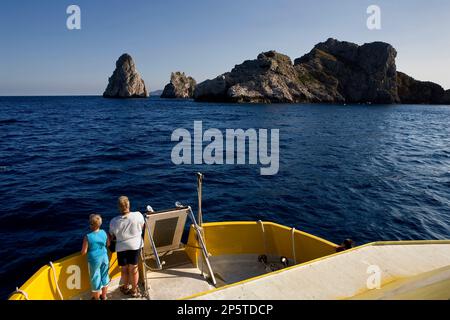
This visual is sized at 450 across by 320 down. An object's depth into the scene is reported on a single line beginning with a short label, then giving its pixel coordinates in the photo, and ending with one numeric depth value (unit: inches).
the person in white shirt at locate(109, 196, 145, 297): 261.6
